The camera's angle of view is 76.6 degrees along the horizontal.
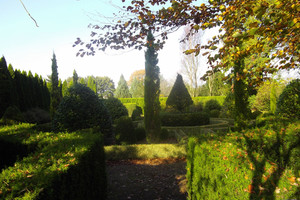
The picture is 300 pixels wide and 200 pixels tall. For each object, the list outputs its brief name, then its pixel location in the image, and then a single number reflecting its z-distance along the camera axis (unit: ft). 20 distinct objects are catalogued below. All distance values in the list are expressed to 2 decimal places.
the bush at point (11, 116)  32.68
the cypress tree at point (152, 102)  34.24
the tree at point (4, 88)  49.80
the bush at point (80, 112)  25.81
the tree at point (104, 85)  210.28
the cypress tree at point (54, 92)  72.41
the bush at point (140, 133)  37.42
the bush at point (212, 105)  76.38
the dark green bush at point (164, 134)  36.73
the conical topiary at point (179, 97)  53.67
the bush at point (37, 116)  59.01
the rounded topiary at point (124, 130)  33.17
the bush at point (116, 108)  52.65
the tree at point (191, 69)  109.91
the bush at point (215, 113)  67.10
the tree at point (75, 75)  104.65
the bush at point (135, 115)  58.21
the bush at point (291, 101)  27.22
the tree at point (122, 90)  174.70
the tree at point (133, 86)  186.58
